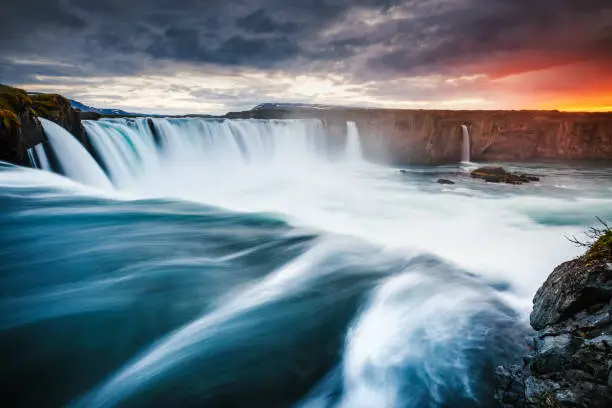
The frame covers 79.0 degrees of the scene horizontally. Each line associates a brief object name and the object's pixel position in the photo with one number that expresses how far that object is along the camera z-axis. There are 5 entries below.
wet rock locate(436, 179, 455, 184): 23.49
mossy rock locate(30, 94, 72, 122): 13.95
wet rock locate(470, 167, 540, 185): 23.16
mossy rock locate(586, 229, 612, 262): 4.17
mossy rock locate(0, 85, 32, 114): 11.32
